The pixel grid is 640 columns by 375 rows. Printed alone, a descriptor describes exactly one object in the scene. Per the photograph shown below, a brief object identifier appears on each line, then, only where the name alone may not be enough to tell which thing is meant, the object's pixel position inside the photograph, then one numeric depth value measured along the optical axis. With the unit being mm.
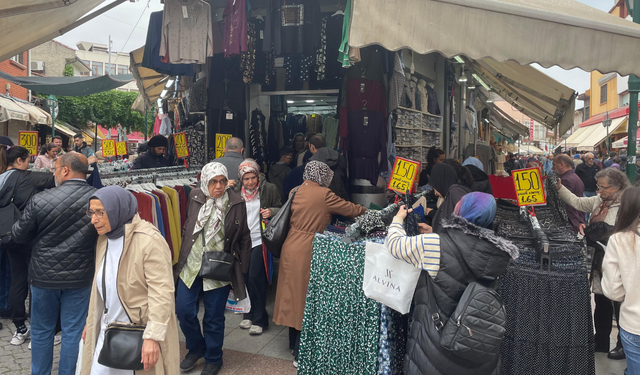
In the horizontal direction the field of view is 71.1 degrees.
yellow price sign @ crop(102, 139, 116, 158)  8250
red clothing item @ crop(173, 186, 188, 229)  5254
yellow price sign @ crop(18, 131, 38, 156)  8234
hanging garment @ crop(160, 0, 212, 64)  5625
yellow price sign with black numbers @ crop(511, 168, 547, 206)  4084
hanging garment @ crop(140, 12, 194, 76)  6305
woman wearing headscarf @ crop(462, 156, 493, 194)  4941
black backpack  2391
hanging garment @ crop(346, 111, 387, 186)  6426
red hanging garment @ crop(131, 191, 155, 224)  4504
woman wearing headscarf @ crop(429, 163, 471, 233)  3998
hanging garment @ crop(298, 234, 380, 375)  3299
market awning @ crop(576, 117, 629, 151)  25506
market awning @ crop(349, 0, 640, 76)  3357
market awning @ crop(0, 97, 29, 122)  13156
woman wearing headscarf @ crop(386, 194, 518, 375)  2502
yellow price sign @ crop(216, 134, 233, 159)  6761
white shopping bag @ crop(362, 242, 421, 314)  2867
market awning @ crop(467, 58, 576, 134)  8055
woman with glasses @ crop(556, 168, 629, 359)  4133
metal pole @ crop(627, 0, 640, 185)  5434
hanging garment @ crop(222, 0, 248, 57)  5871
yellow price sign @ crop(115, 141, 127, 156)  8055
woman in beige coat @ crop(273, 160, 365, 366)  4008
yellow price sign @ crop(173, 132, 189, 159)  7012
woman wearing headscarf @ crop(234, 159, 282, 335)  4520
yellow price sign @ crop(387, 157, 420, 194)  3774
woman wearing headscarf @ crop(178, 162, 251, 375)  3846
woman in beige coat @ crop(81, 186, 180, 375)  2604
